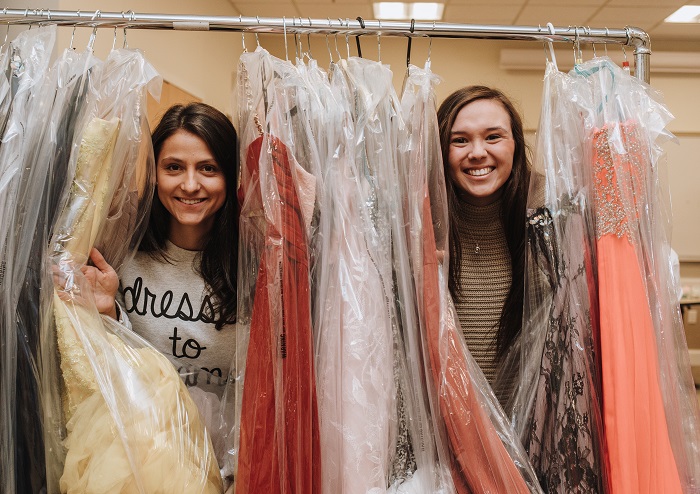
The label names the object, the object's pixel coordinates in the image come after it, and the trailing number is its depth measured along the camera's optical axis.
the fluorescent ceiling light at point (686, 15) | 3.66
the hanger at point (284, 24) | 1.02
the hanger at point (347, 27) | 1.04
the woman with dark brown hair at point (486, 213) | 1.18
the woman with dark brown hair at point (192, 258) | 1.14
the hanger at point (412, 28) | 1.02
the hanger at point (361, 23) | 1.03
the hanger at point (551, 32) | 1.04
